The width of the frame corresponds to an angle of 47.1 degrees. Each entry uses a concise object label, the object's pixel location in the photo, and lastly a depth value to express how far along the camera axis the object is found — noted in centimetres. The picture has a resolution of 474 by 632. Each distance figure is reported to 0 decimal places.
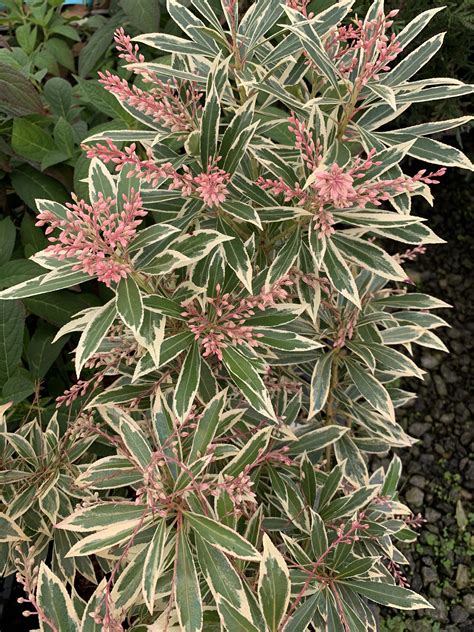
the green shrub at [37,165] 51
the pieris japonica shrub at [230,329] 32
